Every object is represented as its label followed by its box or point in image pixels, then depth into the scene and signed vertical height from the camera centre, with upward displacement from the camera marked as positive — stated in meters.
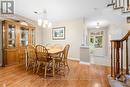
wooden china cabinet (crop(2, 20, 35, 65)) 2.37 +0.14
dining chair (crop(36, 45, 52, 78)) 1.81 -0.34
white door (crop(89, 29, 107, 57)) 5.24 +0.11
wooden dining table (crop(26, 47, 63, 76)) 1.81 -0.28
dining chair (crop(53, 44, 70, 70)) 1.94 -0.41
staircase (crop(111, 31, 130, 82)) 1.28 -0.35
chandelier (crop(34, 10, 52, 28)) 2.13 +1.30
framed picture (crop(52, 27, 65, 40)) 3.58 +0.59
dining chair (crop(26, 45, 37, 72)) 1.95 -0.40
